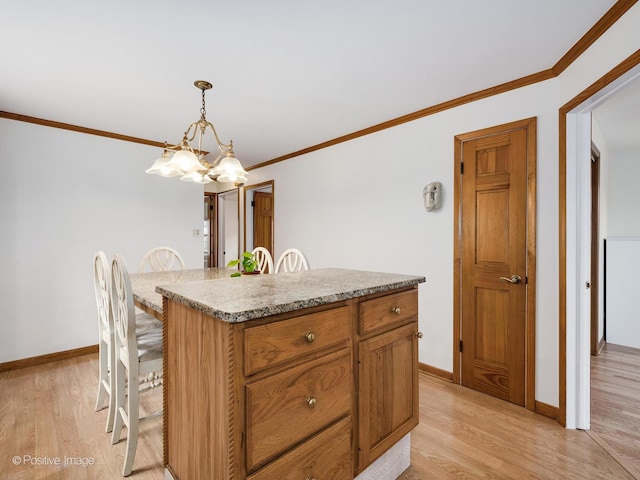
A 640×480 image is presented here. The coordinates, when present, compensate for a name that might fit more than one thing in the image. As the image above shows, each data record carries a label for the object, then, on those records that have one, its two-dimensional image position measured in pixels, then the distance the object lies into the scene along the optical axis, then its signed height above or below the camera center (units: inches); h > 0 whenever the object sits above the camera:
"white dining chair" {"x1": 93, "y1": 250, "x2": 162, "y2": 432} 75.9 -22.1
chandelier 81.2 +18.7
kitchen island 39.2 -19.7
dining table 66.6 -11.7
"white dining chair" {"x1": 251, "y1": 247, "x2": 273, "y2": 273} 113.5 -7.0
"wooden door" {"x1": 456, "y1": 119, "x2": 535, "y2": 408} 90.6 -6.7
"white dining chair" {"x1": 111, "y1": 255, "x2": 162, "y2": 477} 63.6 -24.3
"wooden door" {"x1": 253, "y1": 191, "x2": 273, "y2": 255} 207.8 +12.1
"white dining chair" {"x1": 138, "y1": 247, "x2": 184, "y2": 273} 117.9 -9.6
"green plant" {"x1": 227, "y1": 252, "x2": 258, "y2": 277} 90.0 -7.0
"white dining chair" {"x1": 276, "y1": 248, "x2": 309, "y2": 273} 102.1 -7.7
